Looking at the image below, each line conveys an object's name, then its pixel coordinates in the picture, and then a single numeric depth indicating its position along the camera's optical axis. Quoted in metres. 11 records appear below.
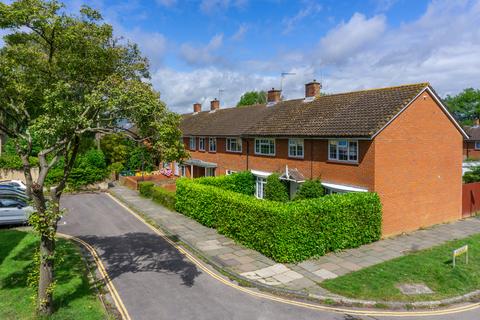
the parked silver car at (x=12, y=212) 18.03
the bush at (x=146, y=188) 27.04
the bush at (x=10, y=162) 31.33
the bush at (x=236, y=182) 21.88
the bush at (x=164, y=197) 23.05
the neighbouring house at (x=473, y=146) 51.40
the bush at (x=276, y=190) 21.50
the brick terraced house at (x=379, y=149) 16.88
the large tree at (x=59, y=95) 8.74
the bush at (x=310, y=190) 18.41
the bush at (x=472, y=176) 26.80
